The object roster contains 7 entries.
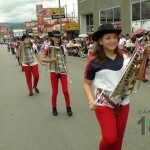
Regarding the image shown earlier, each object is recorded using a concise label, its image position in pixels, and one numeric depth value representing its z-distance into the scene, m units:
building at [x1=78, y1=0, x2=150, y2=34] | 14.82
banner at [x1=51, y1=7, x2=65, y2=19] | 28.18
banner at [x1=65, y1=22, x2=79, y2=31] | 23.27
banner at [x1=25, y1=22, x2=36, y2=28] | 66.96
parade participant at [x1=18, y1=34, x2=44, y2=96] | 5.39
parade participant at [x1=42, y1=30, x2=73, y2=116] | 3.95
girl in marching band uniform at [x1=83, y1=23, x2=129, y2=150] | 2.13
